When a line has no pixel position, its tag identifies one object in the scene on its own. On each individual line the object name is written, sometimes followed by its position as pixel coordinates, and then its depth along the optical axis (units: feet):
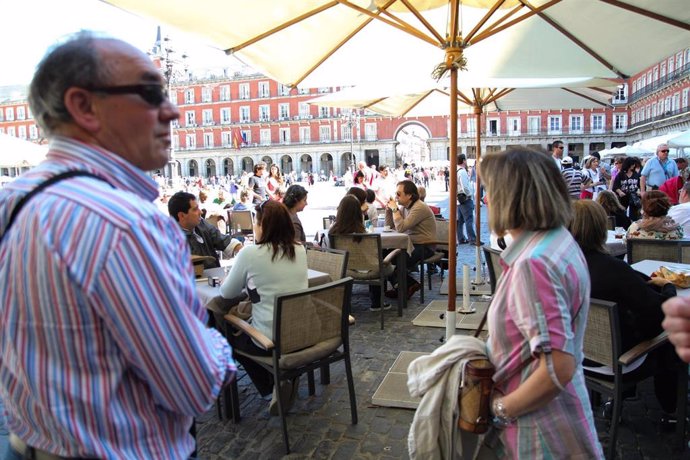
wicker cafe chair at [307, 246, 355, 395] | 12.05
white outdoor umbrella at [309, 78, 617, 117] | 18.33
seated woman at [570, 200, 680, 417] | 8.31
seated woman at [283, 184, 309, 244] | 18.30
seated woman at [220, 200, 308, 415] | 9.85
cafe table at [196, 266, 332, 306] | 10.69
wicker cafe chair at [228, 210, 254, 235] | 27.73
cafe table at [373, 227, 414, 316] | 17.83
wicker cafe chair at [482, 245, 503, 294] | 12.67
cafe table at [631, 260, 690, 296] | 11.44
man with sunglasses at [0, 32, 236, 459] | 2.75
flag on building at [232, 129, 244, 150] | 153.99
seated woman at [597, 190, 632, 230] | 18.76
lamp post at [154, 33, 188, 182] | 51.01
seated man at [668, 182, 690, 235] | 15.51
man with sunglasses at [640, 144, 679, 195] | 28.48
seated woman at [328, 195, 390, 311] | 17.10
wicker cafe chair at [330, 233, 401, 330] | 16.48
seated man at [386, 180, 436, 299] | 19.25
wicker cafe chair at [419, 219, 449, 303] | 19.36
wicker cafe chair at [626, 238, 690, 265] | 12.75
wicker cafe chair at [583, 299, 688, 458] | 7.84
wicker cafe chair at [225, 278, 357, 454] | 8.99
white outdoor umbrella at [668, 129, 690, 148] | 39.88
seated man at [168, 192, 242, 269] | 13.30
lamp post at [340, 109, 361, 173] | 183.32
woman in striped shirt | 4.57
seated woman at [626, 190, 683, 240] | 14.08
